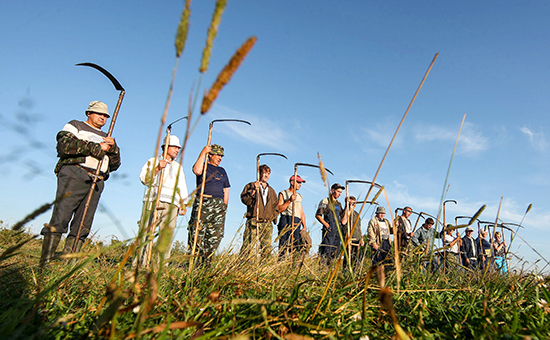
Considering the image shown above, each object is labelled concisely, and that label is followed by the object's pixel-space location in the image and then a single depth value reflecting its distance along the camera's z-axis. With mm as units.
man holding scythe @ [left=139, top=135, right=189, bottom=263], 4688
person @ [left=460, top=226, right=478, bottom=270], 11814
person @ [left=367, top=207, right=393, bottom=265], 8405
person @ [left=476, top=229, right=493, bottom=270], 11850
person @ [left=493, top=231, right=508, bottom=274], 10873
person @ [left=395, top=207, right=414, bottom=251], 8652
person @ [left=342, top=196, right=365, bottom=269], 7973
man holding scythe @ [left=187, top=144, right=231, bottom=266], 5098
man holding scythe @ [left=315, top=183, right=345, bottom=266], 7121
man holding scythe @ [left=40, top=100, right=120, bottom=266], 3730
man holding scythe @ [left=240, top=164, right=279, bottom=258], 5805
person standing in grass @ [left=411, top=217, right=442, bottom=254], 9750
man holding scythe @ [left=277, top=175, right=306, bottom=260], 6698
